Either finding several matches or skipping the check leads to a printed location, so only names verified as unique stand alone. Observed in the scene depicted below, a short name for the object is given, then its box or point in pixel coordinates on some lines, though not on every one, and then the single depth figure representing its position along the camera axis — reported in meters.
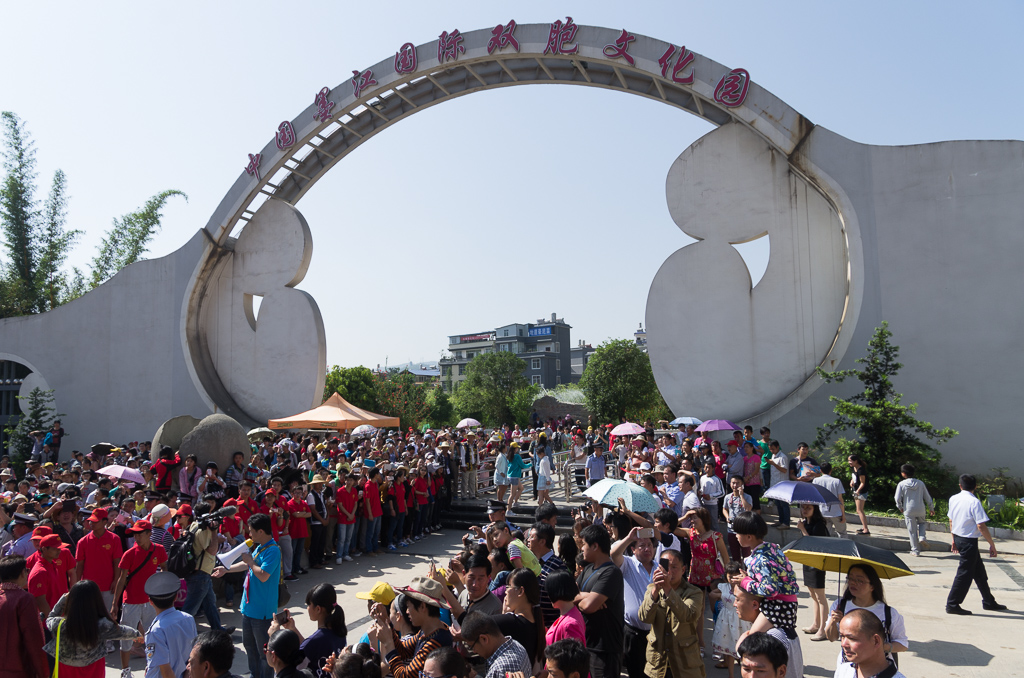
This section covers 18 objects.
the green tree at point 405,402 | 45.34
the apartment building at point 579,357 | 95.94
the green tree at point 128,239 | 35.00
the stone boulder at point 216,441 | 13.31
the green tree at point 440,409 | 52.78
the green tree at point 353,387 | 46.19
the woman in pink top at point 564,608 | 4.03
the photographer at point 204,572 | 6.88
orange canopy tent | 17.73
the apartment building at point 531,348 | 82.50
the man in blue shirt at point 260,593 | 5.37
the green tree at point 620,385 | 39.06
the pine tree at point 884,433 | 13.30
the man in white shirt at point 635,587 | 5.11
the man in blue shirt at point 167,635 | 4.46
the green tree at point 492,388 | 49.12
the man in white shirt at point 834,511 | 9.98
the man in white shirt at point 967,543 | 7.34
